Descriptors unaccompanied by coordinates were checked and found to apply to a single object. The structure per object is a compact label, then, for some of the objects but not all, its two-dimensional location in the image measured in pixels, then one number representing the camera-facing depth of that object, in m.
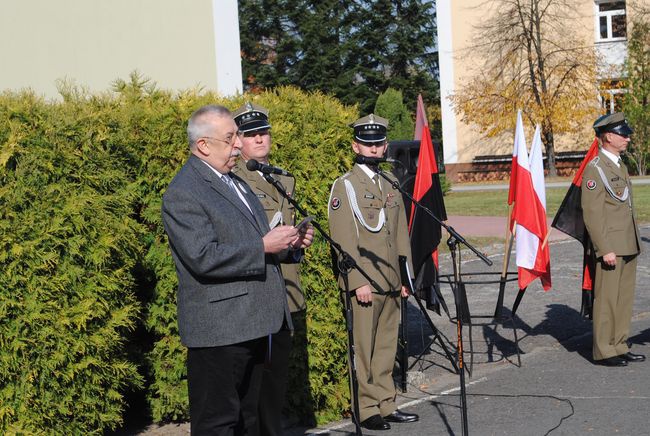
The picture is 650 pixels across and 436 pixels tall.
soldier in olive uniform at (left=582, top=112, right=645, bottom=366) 7.83
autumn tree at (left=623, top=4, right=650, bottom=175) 36.88
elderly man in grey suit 4.07
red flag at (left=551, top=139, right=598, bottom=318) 8.17
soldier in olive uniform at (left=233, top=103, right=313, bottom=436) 5.01
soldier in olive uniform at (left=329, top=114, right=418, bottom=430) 6.23
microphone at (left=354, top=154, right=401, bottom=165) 5.58
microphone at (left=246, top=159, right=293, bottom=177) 4.25
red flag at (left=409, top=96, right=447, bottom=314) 7.75
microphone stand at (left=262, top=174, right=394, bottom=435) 4.43
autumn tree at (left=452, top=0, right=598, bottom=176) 38.62
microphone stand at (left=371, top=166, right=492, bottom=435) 5.14
